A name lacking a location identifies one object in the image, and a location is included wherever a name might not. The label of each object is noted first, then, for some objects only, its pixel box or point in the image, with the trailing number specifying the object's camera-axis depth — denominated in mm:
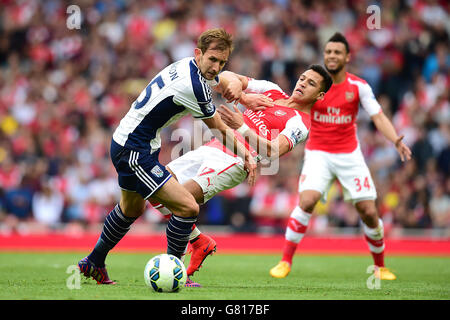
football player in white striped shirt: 12266
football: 11863
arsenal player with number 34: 16734
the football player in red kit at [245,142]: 13969
